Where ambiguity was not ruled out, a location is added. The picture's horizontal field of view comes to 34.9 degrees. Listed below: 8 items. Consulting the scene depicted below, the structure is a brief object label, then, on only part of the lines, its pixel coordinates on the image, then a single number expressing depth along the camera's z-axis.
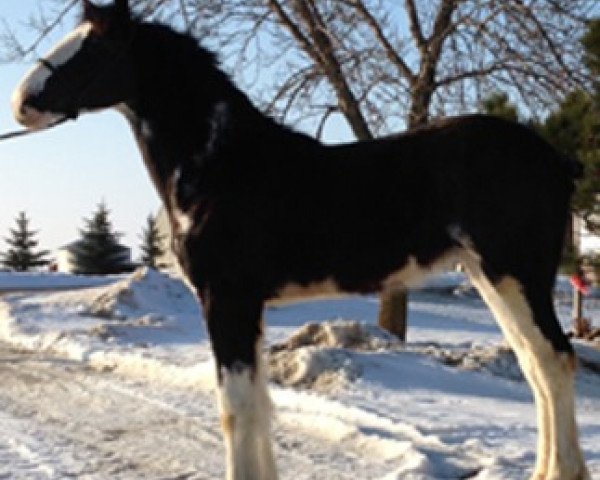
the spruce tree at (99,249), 42.47
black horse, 4.52
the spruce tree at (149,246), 47.22
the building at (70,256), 46.38
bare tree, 11.30
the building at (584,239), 9.41
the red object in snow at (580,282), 9.70
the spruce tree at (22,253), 48.84
